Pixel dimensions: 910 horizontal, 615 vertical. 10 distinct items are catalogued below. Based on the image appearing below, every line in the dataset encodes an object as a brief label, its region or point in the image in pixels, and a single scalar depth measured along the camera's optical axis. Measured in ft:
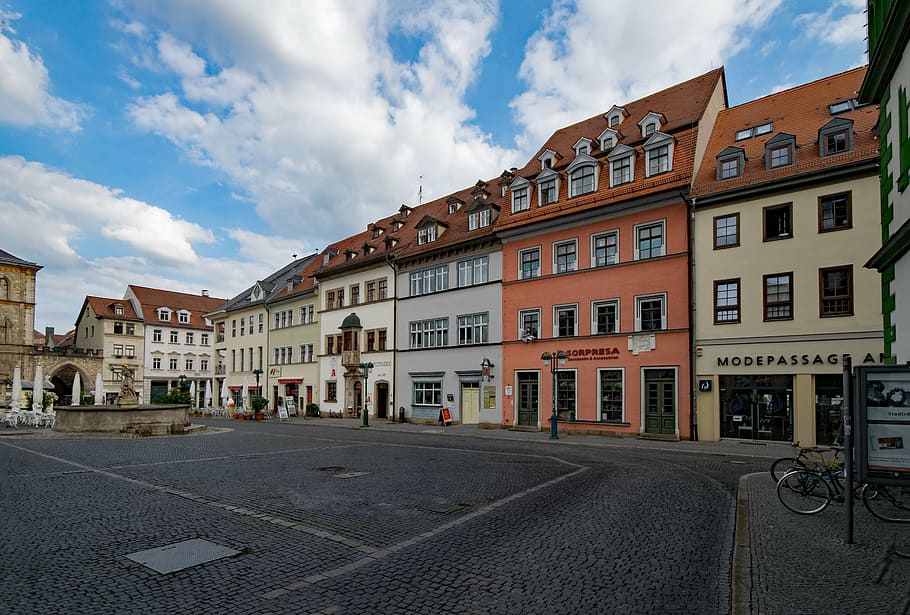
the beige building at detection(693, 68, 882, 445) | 67.36
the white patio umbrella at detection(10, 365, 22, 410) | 98.63
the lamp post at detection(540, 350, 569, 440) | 80.89
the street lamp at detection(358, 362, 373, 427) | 109.71
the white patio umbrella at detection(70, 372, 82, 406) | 90.79
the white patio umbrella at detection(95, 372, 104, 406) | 100.91
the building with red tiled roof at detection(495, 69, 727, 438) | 81.61
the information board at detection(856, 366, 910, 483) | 23.48
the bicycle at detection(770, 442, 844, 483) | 32.13
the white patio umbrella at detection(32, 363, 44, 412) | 94.13
